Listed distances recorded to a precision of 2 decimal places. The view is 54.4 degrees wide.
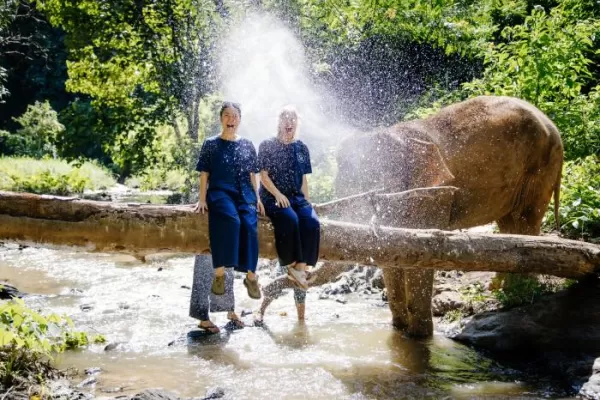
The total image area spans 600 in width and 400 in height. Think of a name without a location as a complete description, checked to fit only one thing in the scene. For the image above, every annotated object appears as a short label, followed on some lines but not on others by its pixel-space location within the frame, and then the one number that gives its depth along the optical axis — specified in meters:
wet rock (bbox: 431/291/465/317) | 7.65
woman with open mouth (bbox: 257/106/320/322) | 5.03
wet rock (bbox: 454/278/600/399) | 5.48
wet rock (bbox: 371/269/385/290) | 9.37
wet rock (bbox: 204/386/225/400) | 4.82
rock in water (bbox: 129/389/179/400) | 4.40
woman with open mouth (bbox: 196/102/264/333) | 4.82
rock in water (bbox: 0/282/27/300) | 8.23
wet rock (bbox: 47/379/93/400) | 4.46
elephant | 6.48
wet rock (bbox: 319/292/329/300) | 8.91
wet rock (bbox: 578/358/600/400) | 4.89
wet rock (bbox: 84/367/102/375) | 5.36
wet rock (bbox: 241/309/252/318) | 7.88
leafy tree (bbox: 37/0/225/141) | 12.27
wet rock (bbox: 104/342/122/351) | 6.17
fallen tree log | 4.62
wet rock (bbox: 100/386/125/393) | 4.88
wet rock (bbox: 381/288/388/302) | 8.80
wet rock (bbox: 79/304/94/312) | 7.93
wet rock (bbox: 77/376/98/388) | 5.00
